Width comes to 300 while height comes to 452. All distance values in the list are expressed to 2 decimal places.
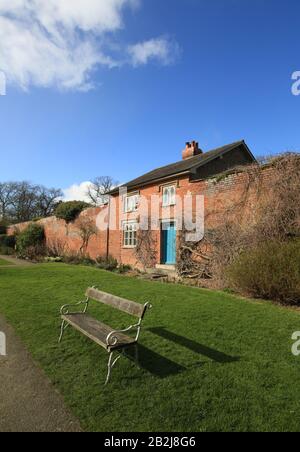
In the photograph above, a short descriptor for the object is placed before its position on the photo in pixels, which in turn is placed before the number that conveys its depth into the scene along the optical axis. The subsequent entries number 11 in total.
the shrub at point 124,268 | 17.62
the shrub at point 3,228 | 45.58
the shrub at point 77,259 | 22.45
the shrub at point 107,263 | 19.19
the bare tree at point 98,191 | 68.72
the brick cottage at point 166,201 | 13.81
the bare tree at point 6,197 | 64.82
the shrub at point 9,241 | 36.50
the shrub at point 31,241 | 29.42
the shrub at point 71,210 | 26.70
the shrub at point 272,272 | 8.09
